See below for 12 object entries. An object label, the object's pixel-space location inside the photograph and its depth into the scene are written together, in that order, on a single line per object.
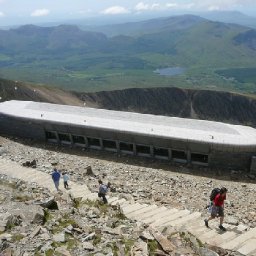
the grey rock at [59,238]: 13.73
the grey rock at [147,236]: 14.43
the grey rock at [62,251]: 12.91
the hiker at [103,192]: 21.19
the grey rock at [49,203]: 17.38
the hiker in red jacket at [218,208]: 17.23
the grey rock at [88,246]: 13.39
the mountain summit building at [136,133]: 31.14
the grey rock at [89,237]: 14.06
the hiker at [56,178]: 24.14
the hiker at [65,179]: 25.03
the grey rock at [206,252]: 13.75
